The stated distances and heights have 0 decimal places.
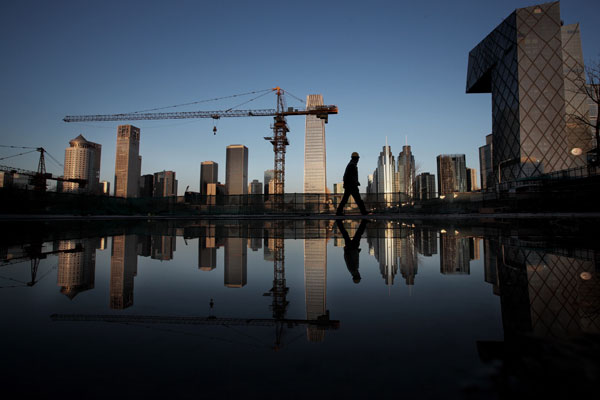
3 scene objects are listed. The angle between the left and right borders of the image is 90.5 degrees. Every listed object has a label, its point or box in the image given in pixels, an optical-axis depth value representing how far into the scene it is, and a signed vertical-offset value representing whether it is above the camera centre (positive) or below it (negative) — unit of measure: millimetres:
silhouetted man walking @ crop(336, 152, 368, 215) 12324 +1623
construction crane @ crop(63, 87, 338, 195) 59969 +22651
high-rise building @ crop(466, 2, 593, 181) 59469 +25040
